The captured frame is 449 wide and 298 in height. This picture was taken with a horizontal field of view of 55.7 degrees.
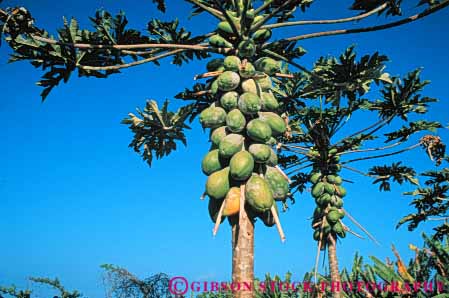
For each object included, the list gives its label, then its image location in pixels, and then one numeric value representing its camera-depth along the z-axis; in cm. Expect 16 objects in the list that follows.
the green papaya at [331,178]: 988
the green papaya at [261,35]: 498
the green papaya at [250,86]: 446
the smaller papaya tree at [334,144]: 823
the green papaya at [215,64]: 493
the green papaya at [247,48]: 461
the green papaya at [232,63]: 454
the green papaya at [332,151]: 984
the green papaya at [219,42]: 488
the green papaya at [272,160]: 429
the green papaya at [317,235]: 984
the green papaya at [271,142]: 438
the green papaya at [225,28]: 485
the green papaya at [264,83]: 467
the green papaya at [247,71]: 451
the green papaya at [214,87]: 465
